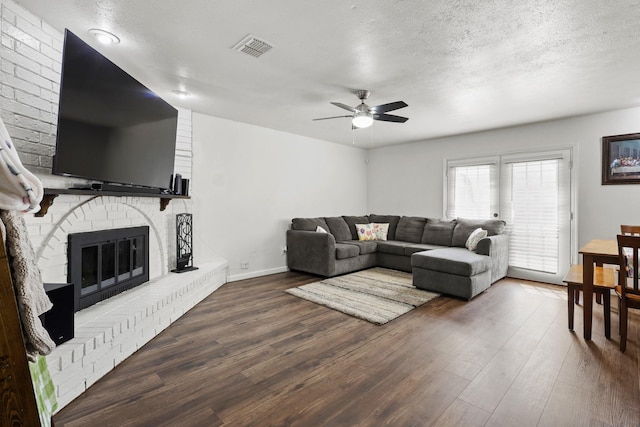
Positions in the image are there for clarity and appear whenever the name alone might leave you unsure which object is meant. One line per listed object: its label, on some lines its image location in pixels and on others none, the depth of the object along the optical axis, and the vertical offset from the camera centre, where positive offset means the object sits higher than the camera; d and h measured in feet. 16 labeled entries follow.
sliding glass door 14.46 +1.49
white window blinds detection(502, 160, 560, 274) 14.70 +0.91
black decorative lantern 12.33 -1.06
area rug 10.66 -2.88
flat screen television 6.43 +2.38
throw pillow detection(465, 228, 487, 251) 14.56 -0.41
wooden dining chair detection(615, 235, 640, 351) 7.19 -1.32
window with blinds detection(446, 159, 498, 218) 16.74 +2.33
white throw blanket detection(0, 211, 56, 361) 2.92 -0.70
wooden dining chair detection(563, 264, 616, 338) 8.46 -1.44
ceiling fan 10.52 +4.09
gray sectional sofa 12.56 -1.20
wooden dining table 8.22 -1.17
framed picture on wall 12.62 +3.27
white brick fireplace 6.15 -0.10
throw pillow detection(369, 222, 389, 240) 18.98 -0.26
